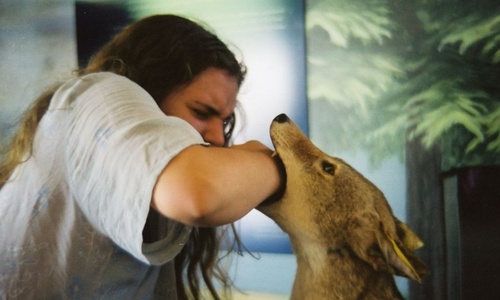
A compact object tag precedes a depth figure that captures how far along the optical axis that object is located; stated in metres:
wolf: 0.75
